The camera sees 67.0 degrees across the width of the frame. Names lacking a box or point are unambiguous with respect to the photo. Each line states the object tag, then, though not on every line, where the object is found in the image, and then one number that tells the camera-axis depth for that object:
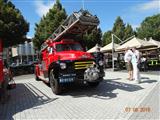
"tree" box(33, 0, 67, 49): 14.88
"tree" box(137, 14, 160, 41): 28.61
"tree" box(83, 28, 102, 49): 16.89
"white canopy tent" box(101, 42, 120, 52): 11.13
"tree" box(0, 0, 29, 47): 11.93
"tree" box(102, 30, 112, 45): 26.13
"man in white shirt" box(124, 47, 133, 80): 6.34
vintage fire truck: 4.67
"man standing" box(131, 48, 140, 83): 5.95
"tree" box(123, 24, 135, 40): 24.50
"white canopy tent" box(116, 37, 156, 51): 8.83
